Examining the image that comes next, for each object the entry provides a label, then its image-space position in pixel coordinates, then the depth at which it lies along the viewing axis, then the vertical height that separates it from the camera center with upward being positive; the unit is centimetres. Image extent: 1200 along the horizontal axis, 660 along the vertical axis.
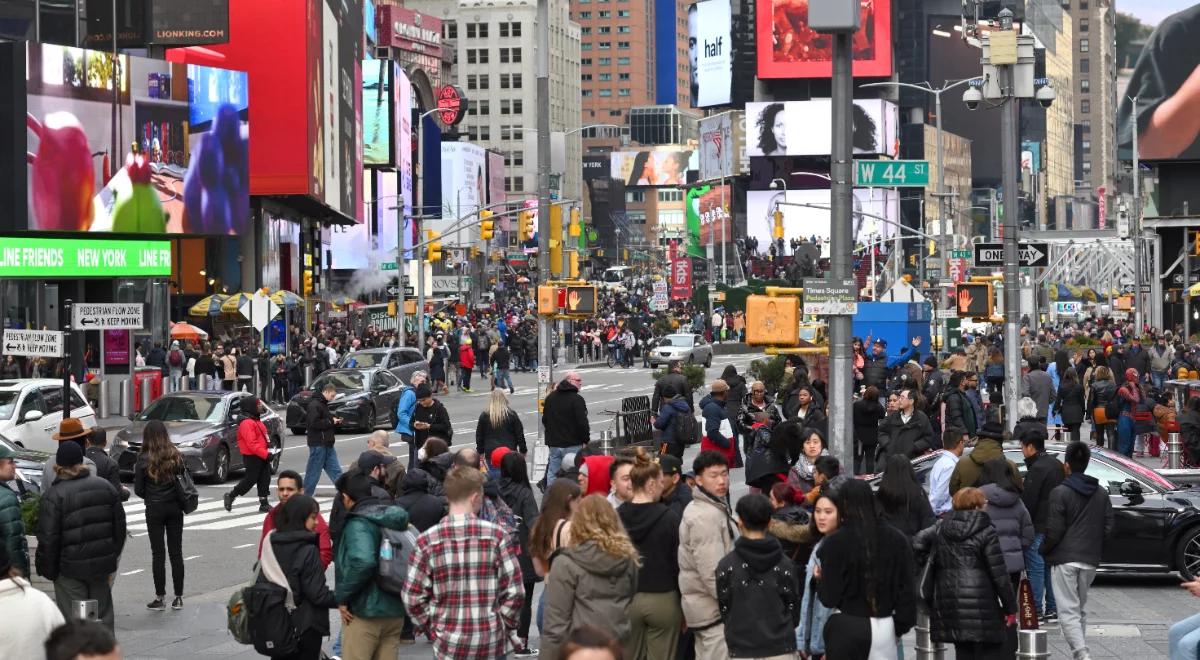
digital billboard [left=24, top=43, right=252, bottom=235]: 4750 +467
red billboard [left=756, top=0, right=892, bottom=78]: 14388 +2069
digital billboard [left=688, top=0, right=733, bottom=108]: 15562 +2178
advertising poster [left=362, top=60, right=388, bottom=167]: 9575 +1042
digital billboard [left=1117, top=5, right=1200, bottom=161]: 7962 +933
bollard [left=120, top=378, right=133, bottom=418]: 4278 -171
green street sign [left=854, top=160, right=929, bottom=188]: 2975 +236
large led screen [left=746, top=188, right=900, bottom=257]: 14438 +770
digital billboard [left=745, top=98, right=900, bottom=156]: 14775 +1462
